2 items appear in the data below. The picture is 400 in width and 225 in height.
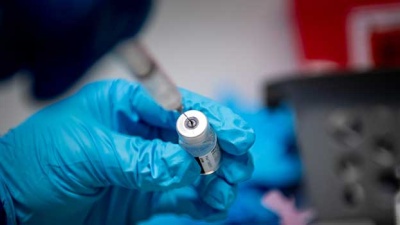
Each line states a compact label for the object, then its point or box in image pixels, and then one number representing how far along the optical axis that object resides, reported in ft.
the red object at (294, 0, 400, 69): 3.70
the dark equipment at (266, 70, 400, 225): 2.90
